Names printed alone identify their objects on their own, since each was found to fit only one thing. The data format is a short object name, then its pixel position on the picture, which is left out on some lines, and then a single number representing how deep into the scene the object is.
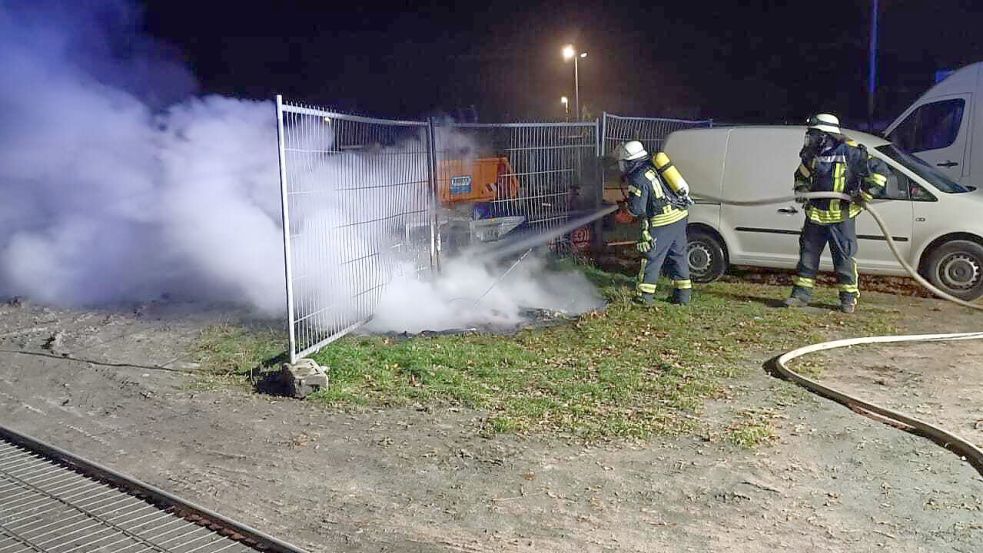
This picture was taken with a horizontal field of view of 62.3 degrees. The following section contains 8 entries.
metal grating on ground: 3.91
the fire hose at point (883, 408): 4.82
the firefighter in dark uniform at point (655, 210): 8.89
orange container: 9.98
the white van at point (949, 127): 11.71
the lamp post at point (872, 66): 22.16
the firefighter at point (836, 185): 8.46
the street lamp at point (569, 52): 32.25
